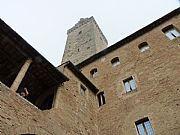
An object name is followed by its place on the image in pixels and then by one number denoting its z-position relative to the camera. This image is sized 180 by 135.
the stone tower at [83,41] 26.45
